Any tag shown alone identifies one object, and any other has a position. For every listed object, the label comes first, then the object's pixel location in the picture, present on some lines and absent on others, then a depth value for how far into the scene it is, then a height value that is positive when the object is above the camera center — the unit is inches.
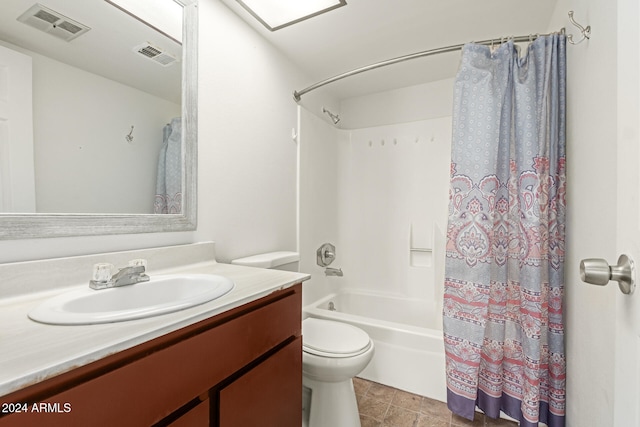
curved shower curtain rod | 40.5 +33.6
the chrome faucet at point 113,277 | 35.0 -8.6
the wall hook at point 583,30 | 39.0 +26.2
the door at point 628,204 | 17.2 +0.5
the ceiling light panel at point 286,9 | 57.2 +43.2
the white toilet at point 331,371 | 50.6 -29.4
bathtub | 63.6 -34.5
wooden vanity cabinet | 18.9 -15.2
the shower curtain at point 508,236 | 49.5 -4.6
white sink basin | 25.0 -10.0
